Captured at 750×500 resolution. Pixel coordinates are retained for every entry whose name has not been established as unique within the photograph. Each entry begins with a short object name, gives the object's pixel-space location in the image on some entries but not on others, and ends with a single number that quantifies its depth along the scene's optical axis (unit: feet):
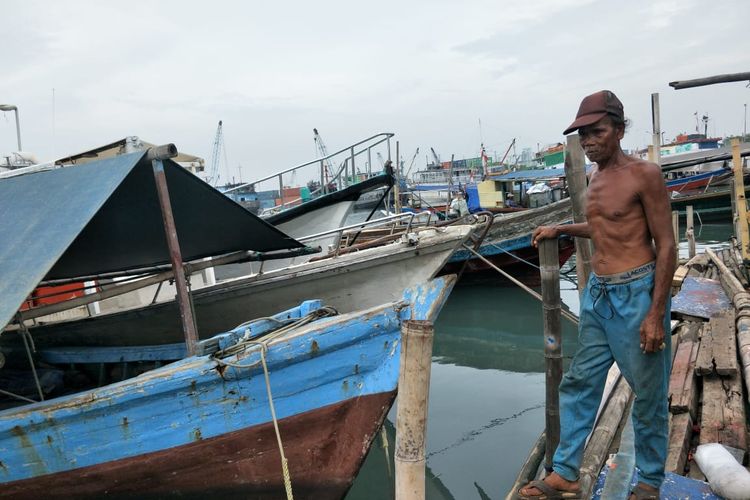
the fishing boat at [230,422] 12.16
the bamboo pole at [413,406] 7.01
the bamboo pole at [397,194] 40.27
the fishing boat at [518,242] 38.70
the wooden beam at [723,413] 10.70
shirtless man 7.37
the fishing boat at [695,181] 82.02
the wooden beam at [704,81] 14.28
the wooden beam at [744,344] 13.32
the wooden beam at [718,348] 13.83
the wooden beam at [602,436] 9.28
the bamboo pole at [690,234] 37.64
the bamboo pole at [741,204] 25.90
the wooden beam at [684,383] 12.11
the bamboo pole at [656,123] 32.00
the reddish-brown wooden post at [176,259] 12.87
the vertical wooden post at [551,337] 9.12
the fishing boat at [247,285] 18.54
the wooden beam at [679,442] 10.03
